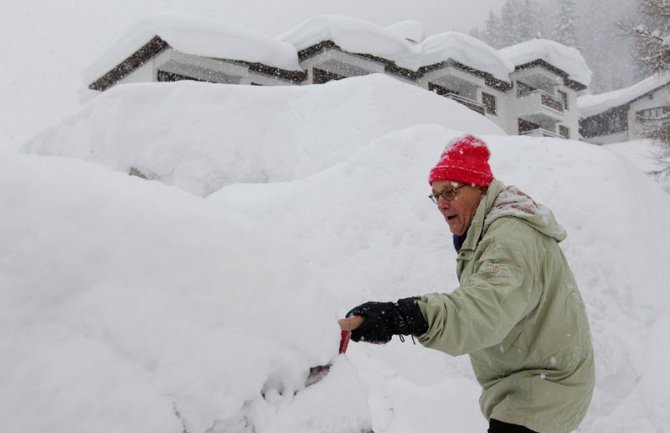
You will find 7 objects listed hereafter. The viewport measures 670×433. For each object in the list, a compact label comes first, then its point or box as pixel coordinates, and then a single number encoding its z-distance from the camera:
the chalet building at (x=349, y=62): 15.99
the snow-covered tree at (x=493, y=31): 51.56
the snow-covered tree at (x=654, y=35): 13.66
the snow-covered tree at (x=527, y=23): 48.53
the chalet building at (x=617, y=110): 37.91
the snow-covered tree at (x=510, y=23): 48.74
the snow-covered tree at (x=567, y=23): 47.53
